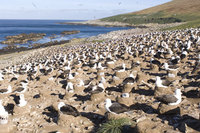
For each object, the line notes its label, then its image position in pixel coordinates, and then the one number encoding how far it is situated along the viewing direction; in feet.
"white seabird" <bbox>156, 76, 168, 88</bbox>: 29.78
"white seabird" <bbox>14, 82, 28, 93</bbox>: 41.14
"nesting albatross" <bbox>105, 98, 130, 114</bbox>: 24.29
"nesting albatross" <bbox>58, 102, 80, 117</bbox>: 26.35
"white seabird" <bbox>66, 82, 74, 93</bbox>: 38.01
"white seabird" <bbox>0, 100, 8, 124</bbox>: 27.15
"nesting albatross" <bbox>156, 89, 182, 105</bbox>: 24.22
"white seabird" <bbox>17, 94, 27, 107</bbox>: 31.92
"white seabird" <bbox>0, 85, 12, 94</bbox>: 42.32
